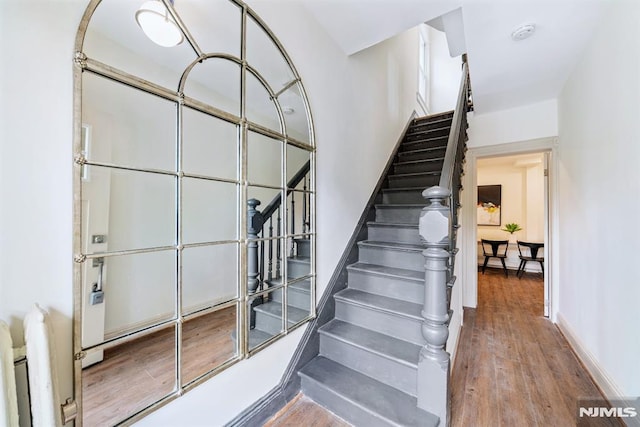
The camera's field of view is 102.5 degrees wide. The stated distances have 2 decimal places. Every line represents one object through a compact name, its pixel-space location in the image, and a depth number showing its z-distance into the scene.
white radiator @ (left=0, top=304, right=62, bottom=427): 0.62
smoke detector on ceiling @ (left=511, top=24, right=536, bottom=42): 1.77
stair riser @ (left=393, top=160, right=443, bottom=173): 2.95
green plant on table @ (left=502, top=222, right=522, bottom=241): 5.63
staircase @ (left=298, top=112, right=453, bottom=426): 1.42
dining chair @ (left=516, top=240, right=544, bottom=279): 4.91
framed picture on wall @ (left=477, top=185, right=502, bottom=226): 6.01
